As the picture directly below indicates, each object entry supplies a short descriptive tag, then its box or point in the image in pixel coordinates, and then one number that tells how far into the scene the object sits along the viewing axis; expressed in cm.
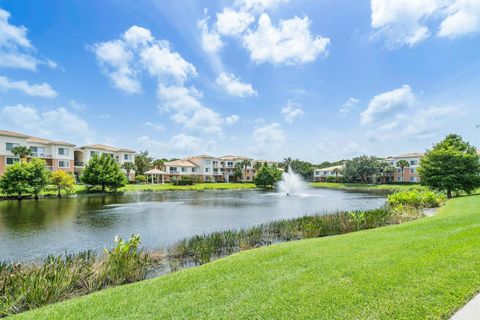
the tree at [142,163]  7762
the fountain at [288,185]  5619
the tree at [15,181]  3294
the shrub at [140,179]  6398
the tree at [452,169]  2639
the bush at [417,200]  2073
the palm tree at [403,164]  6919
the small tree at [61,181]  3741
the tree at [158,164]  8145
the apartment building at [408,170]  7009
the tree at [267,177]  6347
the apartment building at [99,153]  5850
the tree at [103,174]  4319
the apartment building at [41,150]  4375
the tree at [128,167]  6097
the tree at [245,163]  8150
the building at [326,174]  8616
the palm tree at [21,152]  4187
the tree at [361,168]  6925
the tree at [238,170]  8162
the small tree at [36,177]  3423
